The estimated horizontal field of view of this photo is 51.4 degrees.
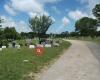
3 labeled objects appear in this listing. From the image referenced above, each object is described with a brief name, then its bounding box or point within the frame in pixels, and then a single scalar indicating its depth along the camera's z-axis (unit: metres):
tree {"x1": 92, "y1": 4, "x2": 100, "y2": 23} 29.64
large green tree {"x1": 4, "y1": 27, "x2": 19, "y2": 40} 31.56
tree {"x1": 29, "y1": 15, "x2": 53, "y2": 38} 19.34
